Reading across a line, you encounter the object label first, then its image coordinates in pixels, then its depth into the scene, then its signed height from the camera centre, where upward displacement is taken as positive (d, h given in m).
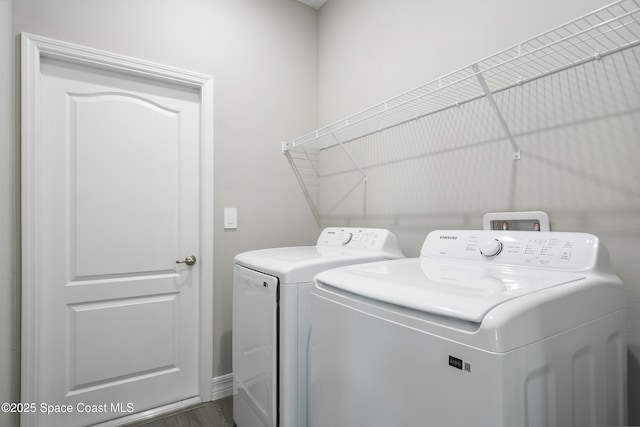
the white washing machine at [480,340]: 0.61 -0.29
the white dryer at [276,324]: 1.24 -0.46
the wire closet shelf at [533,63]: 0.99 +0.55
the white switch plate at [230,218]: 2.11 -0.03
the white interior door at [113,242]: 1.66 -0.16
